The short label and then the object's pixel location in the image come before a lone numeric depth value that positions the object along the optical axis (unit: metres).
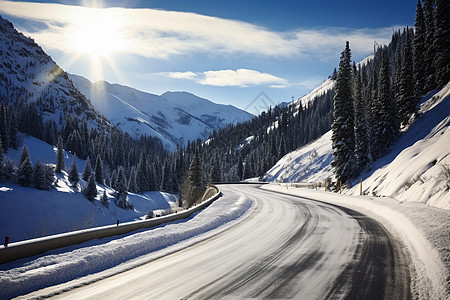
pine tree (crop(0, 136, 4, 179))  48.71
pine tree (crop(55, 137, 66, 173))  70.69
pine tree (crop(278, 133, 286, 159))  83.50
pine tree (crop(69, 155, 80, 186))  65.69
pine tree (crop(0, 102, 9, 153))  85.31
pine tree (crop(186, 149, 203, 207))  51.22
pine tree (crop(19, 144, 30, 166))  55.12
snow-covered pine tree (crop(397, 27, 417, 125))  31.42
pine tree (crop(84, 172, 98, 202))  62.34
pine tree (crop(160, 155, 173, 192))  104.62
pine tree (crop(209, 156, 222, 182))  80.88
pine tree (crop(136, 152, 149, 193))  94.34
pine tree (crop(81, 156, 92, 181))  75.62
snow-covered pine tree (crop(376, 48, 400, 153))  29.02
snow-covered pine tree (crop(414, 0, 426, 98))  34.91
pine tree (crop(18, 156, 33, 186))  49.71
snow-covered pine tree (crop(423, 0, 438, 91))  32.91
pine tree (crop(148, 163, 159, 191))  99.69
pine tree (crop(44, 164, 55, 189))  52.64
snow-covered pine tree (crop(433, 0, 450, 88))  29.39
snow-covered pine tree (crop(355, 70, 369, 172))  28.88
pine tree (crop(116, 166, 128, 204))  73.56
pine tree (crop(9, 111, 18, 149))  93.34
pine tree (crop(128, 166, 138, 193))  90.38
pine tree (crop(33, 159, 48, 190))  51.03
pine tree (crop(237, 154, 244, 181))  100.01
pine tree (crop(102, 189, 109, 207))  66.58
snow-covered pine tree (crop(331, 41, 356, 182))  29.20
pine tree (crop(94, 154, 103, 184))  83.66
